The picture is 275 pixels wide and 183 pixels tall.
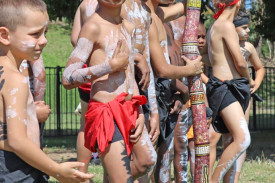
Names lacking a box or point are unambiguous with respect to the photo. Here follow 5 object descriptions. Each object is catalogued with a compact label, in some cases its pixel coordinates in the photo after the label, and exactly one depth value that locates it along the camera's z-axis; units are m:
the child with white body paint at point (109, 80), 7.26
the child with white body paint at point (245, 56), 11.63
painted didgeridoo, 7.95
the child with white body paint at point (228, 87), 10.21
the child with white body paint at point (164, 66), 8.58
